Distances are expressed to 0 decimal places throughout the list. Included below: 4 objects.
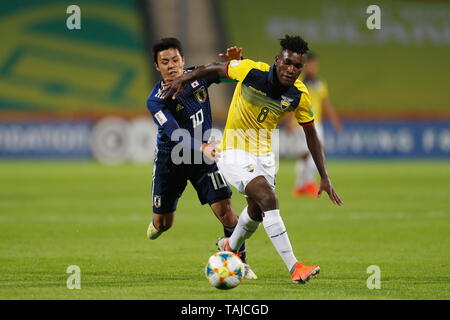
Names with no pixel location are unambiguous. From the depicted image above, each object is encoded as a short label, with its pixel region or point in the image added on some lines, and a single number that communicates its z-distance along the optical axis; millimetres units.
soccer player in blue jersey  17156
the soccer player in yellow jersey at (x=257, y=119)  15609
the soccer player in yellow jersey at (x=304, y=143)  33687
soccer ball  14648
